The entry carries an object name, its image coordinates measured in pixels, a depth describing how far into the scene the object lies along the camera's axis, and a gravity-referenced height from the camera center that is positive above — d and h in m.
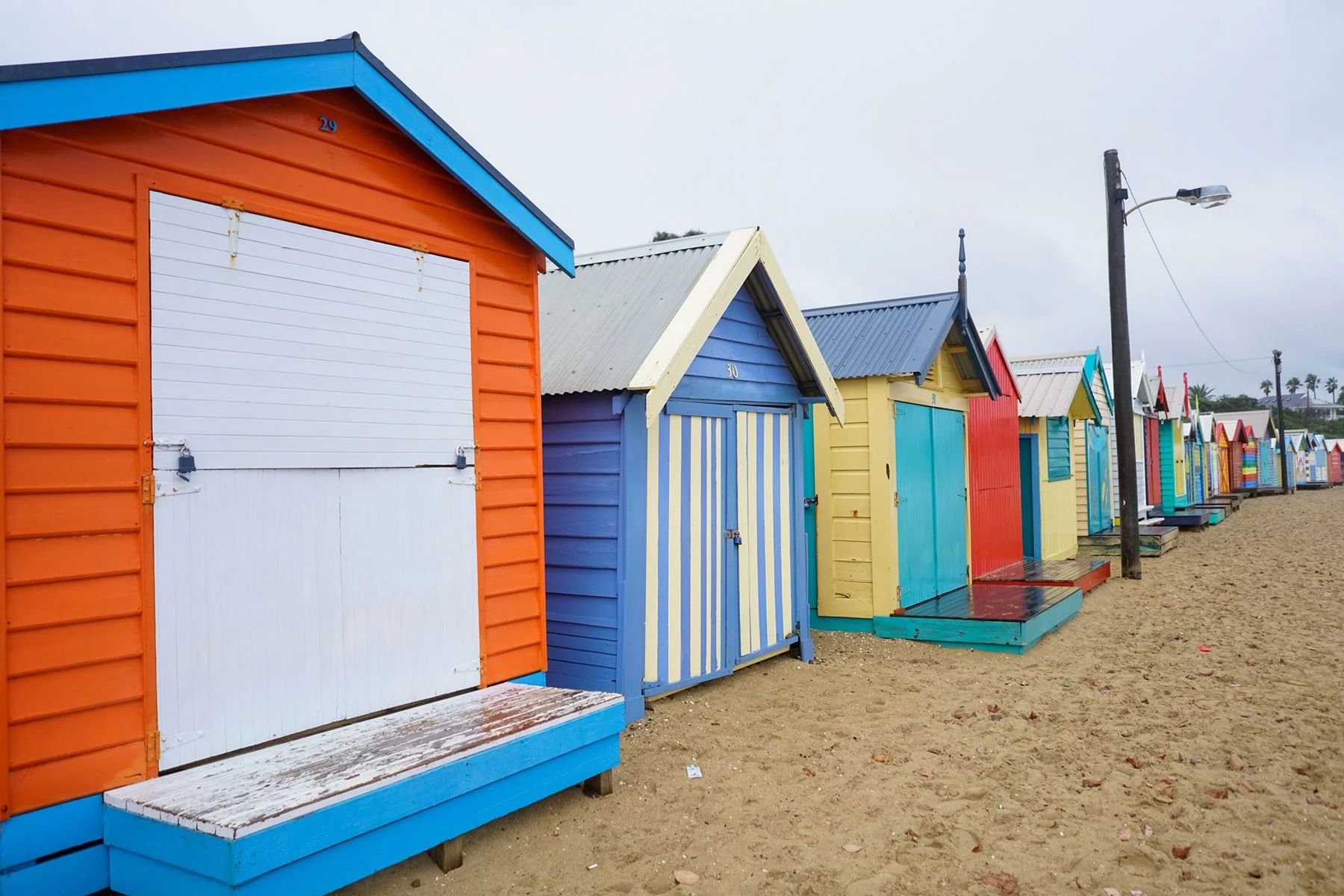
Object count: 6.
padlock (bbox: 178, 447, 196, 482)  3.89 +0.03
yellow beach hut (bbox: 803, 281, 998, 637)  9.46 -0.08
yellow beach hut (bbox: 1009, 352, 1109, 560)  15.49 +0.35
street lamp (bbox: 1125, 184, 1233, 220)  11.87 +3.39
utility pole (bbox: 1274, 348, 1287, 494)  42.78 +0.25
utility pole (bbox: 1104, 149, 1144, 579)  13.41 +1.87
